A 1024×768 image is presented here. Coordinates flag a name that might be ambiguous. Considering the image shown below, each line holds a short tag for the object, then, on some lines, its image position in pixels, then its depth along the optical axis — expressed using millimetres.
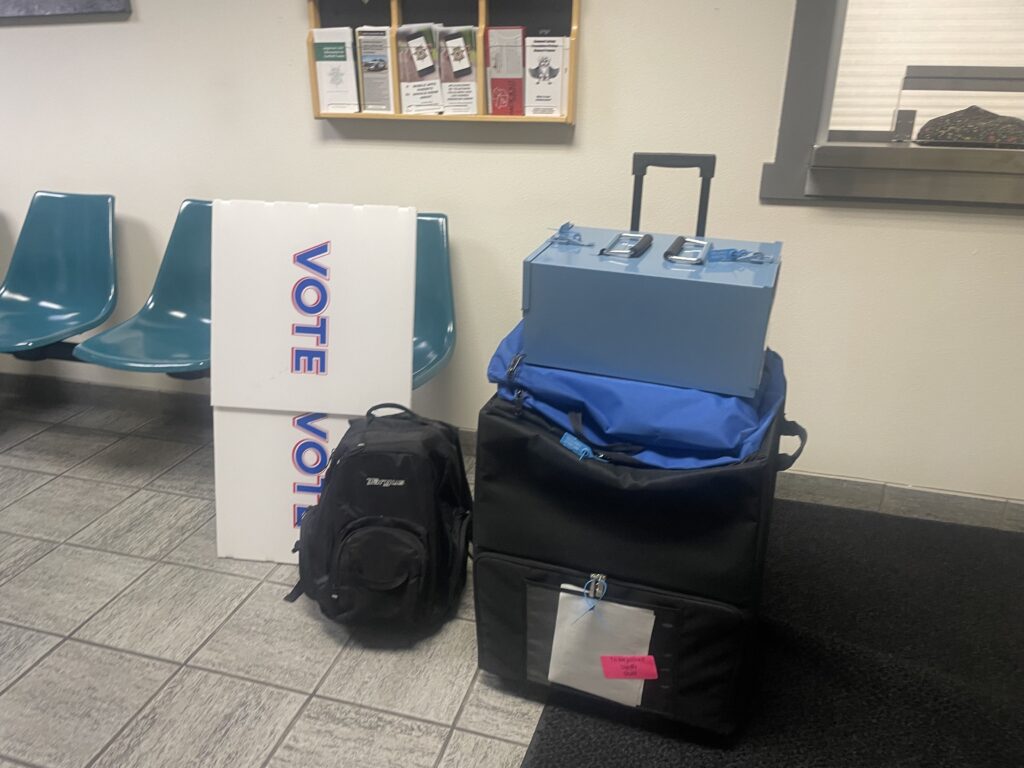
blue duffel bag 1188
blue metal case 1193
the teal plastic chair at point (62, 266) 2475
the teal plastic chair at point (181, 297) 2250
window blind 1823
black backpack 1553
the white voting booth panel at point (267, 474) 1850
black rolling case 1202
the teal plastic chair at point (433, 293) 2186
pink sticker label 1316
